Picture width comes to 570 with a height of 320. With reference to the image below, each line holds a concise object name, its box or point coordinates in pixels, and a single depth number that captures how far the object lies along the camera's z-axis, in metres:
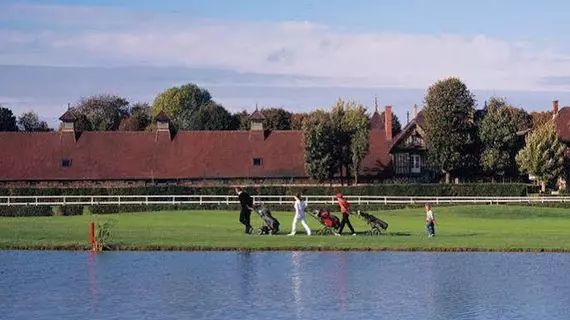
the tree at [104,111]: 159.00
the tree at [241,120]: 142.31
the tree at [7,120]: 145.69
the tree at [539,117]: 142.15
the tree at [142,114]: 153.38
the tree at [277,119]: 144.50
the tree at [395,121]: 139.70
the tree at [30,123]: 160.88
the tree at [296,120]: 146.52
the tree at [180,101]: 167.62
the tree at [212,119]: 144.25
